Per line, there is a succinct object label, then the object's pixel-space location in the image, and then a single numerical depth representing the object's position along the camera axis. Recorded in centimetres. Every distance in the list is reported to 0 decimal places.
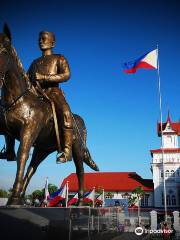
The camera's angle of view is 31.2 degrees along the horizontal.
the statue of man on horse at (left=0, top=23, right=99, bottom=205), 556
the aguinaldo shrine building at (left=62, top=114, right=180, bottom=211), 6110
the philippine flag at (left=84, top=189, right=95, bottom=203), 1781
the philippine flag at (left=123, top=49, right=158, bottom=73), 2188
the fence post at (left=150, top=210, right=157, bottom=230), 4209
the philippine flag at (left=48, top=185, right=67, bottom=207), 1616
